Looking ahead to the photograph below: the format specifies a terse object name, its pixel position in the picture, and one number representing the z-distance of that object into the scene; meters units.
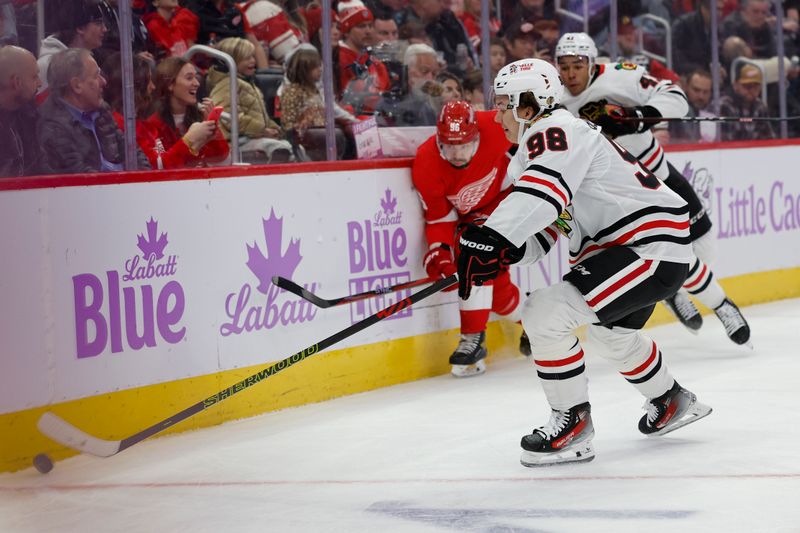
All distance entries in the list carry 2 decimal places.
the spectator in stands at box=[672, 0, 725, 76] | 13.31
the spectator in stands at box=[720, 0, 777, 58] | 14.02
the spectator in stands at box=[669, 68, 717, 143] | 12.77
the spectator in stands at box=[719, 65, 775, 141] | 13.60
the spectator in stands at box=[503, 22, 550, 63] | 11.43
